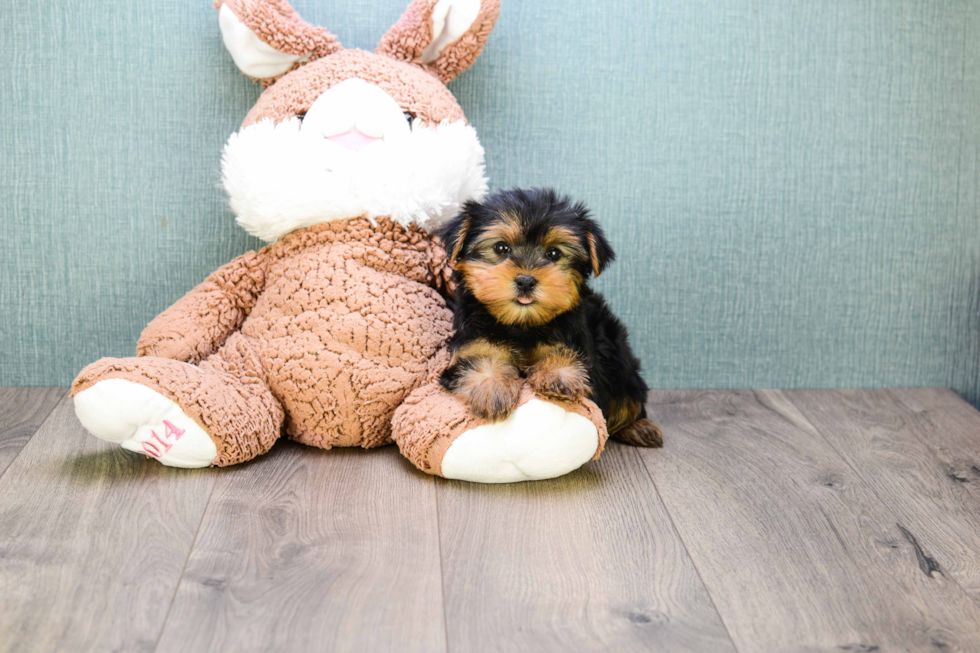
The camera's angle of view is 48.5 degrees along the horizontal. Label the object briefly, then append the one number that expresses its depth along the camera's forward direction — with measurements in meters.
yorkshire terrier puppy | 0.73
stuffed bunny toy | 0.76
